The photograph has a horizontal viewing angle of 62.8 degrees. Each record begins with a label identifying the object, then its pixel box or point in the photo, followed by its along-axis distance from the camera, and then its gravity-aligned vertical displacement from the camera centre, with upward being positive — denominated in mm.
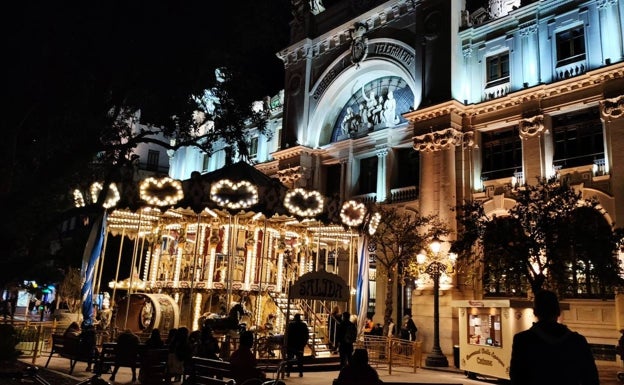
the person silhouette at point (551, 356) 3492 -287
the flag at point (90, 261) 14727 +896
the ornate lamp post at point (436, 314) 17297 -189
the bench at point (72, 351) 12164 -1417
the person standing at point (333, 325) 16906 -759
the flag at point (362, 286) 15297 +560
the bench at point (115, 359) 11352 -1433
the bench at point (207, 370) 7914 -1188
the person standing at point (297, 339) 13227 -946
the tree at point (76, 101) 8875 +3838
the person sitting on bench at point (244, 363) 8062 -984
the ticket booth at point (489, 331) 13812 -553
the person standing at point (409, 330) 20609 -896
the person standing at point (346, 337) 13438 -842
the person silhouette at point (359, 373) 6324 -834
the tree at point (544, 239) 14938 +2197
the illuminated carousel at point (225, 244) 14594 +2030
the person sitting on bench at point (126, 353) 11336 -1284
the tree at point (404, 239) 21047 +2829
